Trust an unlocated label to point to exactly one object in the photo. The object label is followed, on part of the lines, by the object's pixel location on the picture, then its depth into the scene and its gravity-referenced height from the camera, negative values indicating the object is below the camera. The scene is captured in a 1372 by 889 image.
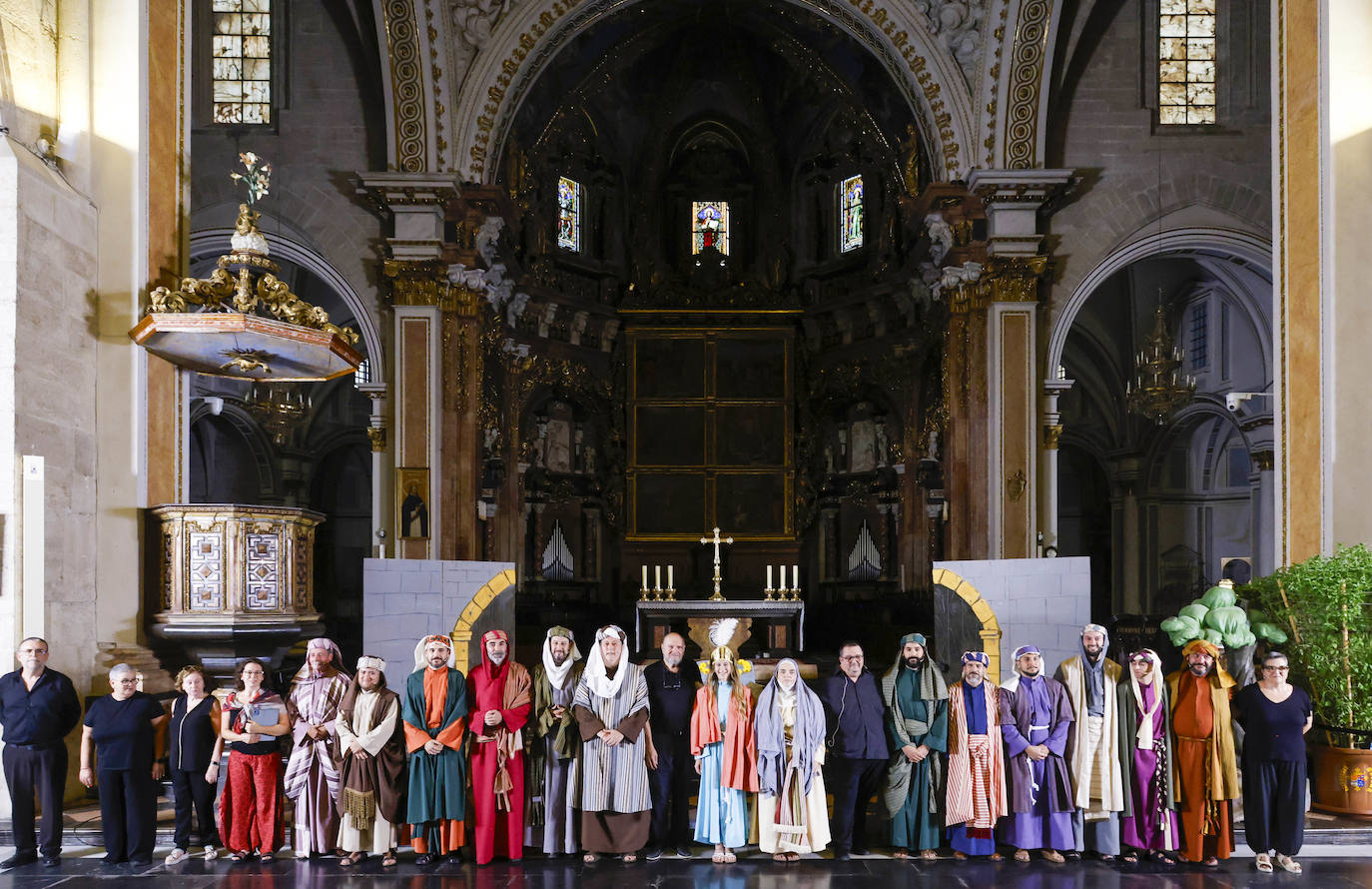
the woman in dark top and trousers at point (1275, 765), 7.82 -1.82
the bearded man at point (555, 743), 8.08 -1.70
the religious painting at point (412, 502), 15.95 -0.33
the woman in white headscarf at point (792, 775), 8.01 -1.89
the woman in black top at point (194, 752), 7.92 -1.70
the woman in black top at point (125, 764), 7.76 -1.73
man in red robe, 7.96 -1.71
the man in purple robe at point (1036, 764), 8.04 -1.85
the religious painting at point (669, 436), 21.05 +0.64
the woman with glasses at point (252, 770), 7.93 -1.82
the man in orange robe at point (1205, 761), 7.90 -1.80
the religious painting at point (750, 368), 21.09 +1.75
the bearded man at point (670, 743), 8.22 -1.74
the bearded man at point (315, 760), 7.95 -1.76
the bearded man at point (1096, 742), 8.02 -1.72
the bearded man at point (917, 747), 8.11 -1.74
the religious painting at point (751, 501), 20.83 -0.46
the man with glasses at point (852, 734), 8.10 -1.66
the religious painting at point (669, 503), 20.89 -0.48
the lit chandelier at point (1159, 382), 16.69 +1.17
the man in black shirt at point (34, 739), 7.70 -1.57
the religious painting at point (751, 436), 20.98 +0.63
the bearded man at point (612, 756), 8.02 -1.77
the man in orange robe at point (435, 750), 7.84 -1.68
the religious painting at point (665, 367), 21.16 +1.79
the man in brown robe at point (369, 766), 7.85 -1.78
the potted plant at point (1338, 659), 8.66 -1.31
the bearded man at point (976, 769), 8.04 -1.88
